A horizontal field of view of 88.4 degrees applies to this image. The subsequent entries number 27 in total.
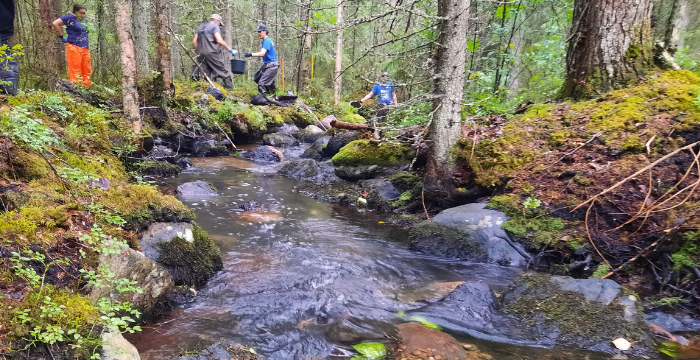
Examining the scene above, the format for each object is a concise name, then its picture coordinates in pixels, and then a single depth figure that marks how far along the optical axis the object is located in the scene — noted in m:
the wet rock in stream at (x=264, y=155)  11.83
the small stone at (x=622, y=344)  3.07
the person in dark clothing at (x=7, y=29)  5.08
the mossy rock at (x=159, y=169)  8.28
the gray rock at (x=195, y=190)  7.35
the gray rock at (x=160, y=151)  9.28
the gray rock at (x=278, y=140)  14.03
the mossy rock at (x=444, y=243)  5.19
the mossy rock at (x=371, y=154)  8.15
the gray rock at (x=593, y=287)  3.46
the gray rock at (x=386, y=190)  7.66
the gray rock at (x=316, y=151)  11.66
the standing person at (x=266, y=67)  14.31
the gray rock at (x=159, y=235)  3.86
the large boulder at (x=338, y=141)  11.02
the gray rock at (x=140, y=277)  3.04
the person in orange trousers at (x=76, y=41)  8.80
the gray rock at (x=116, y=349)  2.24
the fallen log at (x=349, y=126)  8.62
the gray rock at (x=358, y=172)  8.53
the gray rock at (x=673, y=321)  3.35
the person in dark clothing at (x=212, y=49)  14.03
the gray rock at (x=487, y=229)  5.04
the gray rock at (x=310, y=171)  9.77
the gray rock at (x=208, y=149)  11.43
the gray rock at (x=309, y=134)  15.06
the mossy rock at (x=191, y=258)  3.92
